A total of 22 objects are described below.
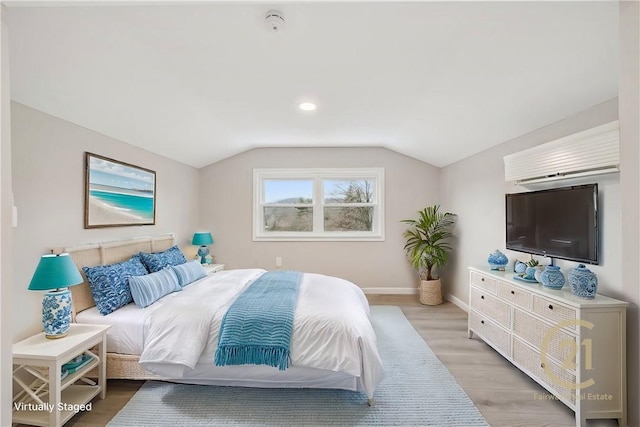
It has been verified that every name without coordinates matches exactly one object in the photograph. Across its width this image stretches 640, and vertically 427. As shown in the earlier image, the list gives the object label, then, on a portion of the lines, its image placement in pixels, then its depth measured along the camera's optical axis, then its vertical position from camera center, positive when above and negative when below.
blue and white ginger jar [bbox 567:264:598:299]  1.79 -0.44
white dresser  1.62 -0.86
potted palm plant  4.05 -0.48
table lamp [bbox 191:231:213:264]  4.11 -0.39
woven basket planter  4.04 -1.12
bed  1.90 -0.91
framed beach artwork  2.49 +0.23
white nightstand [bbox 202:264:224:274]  3.82 -0.74
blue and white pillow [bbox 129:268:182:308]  2.33 -0.63
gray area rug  1.80 -1.32
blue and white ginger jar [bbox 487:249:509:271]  2.75 -0.45
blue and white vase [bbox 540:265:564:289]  2.05 -0.46
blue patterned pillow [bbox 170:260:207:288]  2.88 -0.61
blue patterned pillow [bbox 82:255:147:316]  2.21 -0.58
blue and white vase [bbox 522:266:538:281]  2.34 -0.49
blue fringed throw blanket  1.88 -0.82
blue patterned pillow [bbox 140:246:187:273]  2.86 -0.47
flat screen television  1.99 -0.05
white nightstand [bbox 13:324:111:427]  1.62 -1.03
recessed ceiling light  2.80 +1.13
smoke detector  1.63 +1.16
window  4.66 +0.20
